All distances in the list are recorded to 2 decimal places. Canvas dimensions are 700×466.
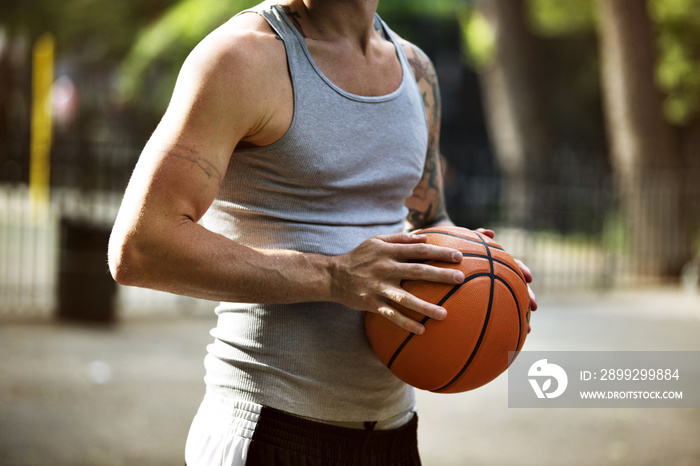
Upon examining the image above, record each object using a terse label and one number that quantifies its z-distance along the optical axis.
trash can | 17.06
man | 3.86
